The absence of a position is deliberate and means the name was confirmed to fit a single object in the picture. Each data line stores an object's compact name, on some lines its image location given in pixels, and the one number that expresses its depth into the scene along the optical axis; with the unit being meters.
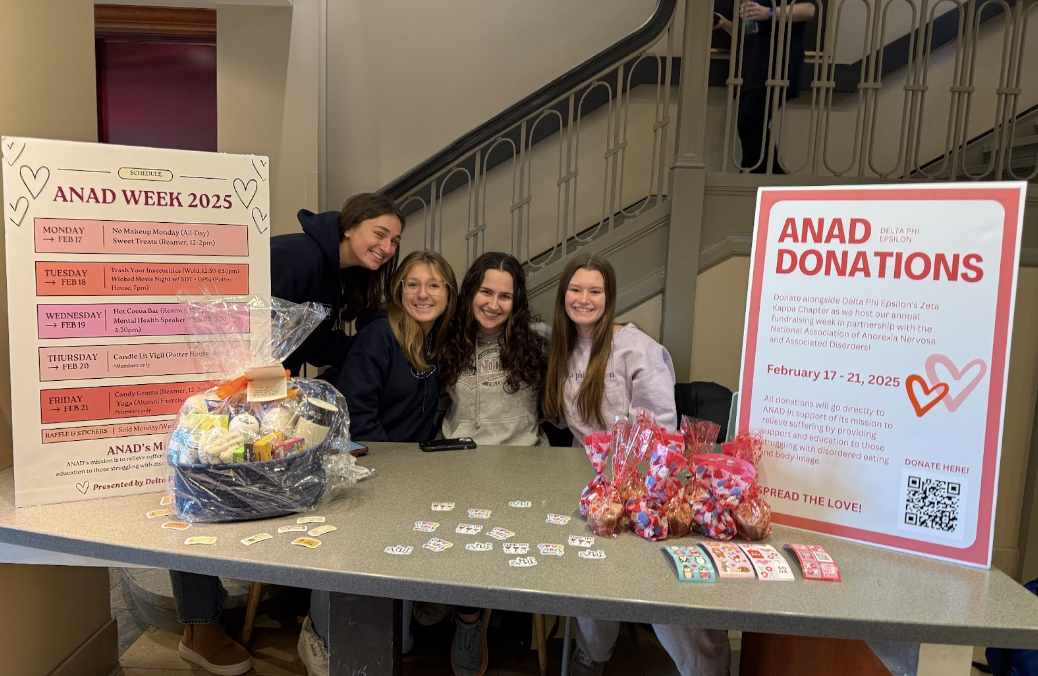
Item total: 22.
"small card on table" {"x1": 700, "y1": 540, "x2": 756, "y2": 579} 1.13
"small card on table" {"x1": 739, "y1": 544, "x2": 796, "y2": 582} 1.13
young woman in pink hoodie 2.15
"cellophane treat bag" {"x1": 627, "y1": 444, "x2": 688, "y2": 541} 1.25
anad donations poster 1.16
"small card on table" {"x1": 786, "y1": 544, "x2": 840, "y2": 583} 1.12
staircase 3.05
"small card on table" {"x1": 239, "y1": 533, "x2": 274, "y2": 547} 1.19
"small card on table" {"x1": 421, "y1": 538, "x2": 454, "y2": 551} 1.19
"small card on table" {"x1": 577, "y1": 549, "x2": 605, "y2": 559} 1.18
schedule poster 1.27
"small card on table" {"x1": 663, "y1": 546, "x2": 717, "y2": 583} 1.11
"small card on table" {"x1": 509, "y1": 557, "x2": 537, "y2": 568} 1.13
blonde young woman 2.03
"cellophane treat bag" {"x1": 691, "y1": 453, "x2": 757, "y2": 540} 1.26
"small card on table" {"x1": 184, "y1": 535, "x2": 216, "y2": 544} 1.18
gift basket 1.23
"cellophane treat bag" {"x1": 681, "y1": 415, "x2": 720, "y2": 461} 1.36
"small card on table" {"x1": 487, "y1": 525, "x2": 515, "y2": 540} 1.24
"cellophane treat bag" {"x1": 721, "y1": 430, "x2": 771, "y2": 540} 1.25
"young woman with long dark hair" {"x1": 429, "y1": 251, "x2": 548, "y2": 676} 2.20
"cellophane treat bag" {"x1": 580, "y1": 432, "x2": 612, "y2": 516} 1.33
